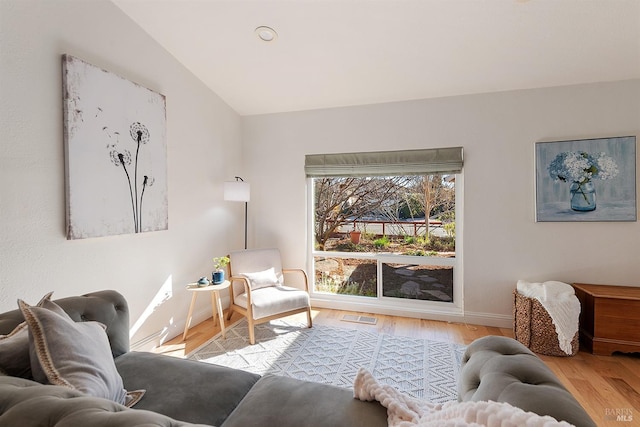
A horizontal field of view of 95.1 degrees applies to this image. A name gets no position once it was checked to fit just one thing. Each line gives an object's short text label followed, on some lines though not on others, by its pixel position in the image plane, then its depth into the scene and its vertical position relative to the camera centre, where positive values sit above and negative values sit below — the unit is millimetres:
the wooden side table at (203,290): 2834 -802
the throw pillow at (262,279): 3195 -729
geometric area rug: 2213 -1254
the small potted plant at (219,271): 2990 -598
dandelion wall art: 2027 +477
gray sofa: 701 -655
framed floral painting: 2746 +303
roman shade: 3219 +581
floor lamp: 3379 +259
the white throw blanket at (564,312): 2492 -863
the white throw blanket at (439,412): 602 -563
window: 3371 -180
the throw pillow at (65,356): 1069 -542
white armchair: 2814 -825
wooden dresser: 2455 -943
